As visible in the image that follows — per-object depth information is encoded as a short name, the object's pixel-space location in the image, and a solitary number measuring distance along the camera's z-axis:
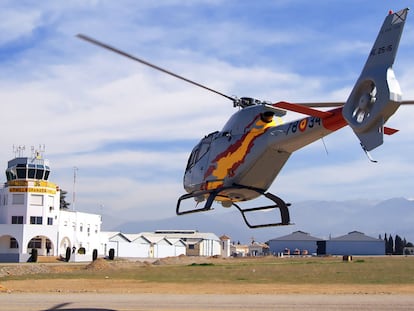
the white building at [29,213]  85.38
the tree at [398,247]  183.88
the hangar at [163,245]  118.79
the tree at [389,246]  182.96
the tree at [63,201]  144.00
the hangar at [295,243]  180.38
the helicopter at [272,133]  15.48
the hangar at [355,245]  168.25
